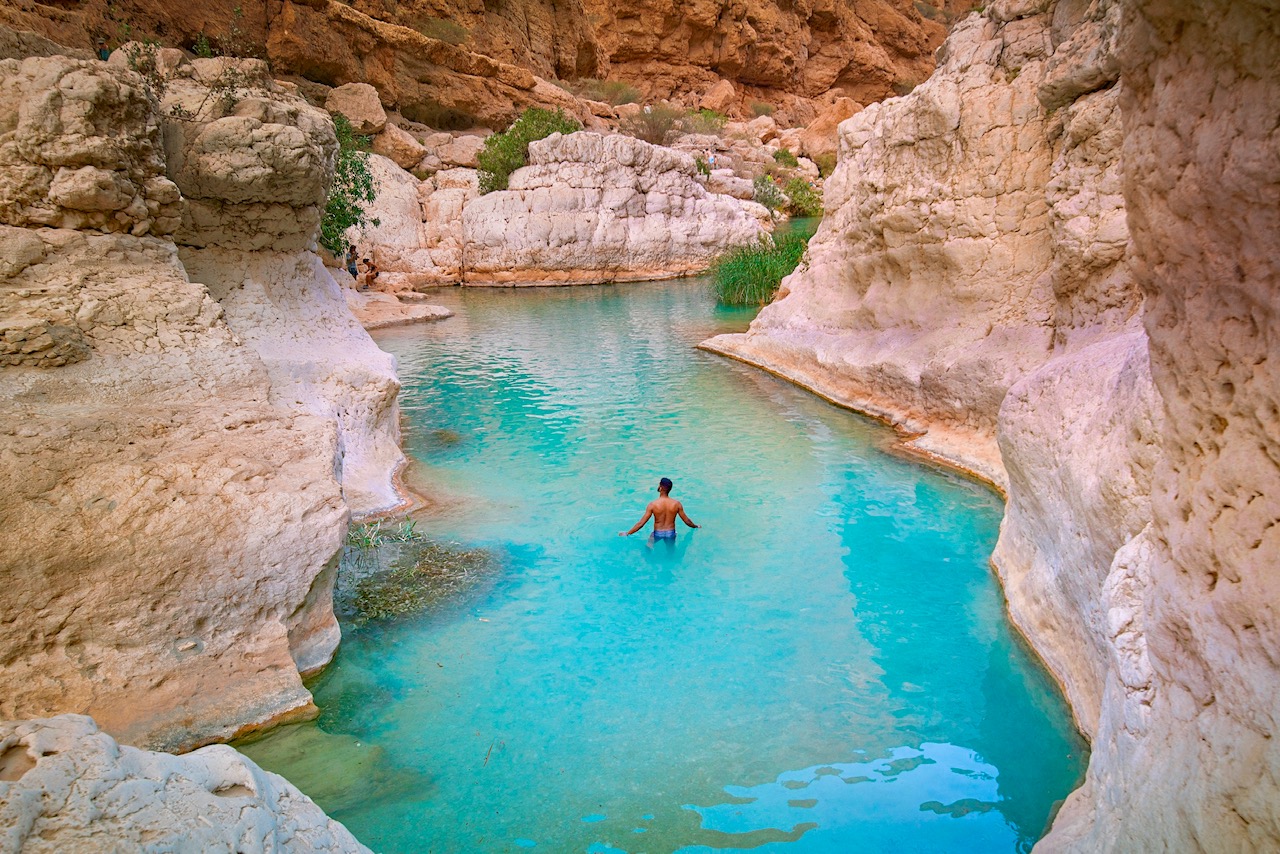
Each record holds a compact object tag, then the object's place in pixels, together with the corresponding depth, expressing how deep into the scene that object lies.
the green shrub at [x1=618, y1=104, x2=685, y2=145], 38.22
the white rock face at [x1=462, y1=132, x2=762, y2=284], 27.88
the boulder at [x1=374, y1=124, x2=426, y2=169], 30.11
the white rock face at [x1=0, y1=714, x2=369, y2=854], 2.10
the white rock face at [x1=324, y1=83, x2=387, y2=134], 29.31
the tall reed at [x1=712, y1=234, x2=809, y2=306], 19.83
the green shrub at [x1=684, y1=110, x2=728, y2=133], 39.41
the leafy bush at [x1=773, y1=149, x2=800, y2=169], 38.62
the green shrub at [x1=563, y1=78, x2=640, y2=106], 42.53
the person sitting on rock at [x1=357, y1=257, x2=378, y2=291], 24.67
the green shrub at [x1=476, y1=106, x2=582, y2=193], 29.05
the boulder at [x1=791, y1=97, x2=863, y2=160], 40.62
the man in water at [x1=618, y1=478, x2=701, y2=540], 7.40
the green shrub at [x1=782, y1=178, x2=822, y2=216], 34.66
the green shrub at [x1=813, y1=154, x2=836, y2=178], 40.03
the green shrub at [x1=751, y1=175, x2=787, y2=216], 33.75
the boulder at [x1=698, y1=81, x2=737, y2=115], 45.53
